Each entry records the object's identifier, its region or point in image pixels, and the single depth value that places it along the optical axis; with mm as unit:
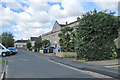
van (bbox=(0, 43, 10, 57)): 23500
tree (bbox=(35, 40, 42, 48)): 42206
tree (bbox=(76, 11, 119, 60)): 13906
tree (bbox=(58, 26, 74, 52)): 20844
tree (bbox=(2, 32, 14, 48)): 52025
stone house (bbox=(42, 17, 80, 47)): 40281
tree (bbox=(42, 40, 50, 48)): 39625
